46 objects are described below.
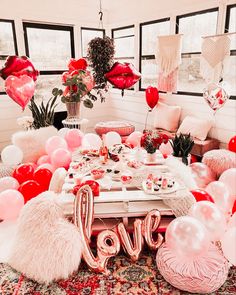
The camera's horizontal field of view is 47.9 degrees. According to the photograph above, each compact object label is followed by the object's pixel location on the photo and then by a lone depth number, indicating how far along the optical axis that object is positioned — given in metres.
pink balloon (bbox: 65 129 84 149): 3.28
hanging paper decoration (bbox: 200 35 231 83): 3.30
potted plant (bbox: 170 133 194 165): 2.91
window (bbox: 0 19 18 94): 4.19
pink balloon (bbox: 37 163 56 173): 2.87
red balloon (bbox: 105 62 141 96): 2.85
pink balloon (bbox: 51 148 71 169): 2.88
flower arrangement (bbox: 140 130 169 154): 2.75
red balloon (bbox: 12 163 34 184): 2.77
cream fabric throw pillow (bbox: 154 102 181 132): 4.17
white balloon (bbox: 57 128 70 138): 3.44
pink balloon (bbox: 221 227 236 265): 1.56
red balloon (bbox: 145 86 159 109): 4.27
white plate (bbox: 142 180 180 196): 2.10
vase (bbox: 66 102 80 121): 2.82
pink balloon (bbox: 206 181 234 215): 2.19
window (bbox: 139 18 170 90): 4.51
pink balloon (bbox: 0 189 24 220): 2.21
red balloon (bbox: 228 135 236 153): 3.03
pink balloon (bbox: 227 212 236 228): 1.68
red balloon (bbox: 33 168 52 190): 2.61
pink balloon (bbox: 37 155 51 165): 3.11
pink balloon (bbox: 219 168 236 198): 2.39
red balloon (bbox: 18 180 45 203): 2.40
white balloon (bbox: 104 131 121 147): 3.45
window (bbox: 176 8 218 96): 3.81
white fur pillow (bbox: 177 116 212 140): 3.71
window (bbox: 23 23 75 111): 4.58
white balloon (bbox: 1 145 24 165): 3.06
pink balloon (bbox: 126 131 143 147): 3.53
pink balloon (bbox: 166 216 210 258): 1.62
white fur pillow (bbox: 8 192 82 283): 1.73
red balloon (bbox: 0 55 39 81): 2.95
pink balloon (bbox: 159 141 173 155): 3.31
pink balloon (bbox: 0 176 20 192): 2.51
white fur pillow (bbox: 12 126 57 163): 3.21
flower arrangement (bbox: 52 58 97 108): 2.76
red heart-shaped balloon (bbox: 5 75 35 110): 2.91
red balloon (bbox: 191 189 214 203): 2.16
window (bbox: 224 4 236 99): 3.44
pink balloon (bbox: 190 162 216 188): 2.71
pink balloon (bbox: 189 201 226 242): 1.80
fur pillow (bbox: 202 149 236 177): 2.80
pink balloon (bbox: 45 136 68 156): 3.07
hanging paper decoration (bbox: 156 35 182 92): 3.93
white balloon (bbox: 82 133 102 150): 3.27
